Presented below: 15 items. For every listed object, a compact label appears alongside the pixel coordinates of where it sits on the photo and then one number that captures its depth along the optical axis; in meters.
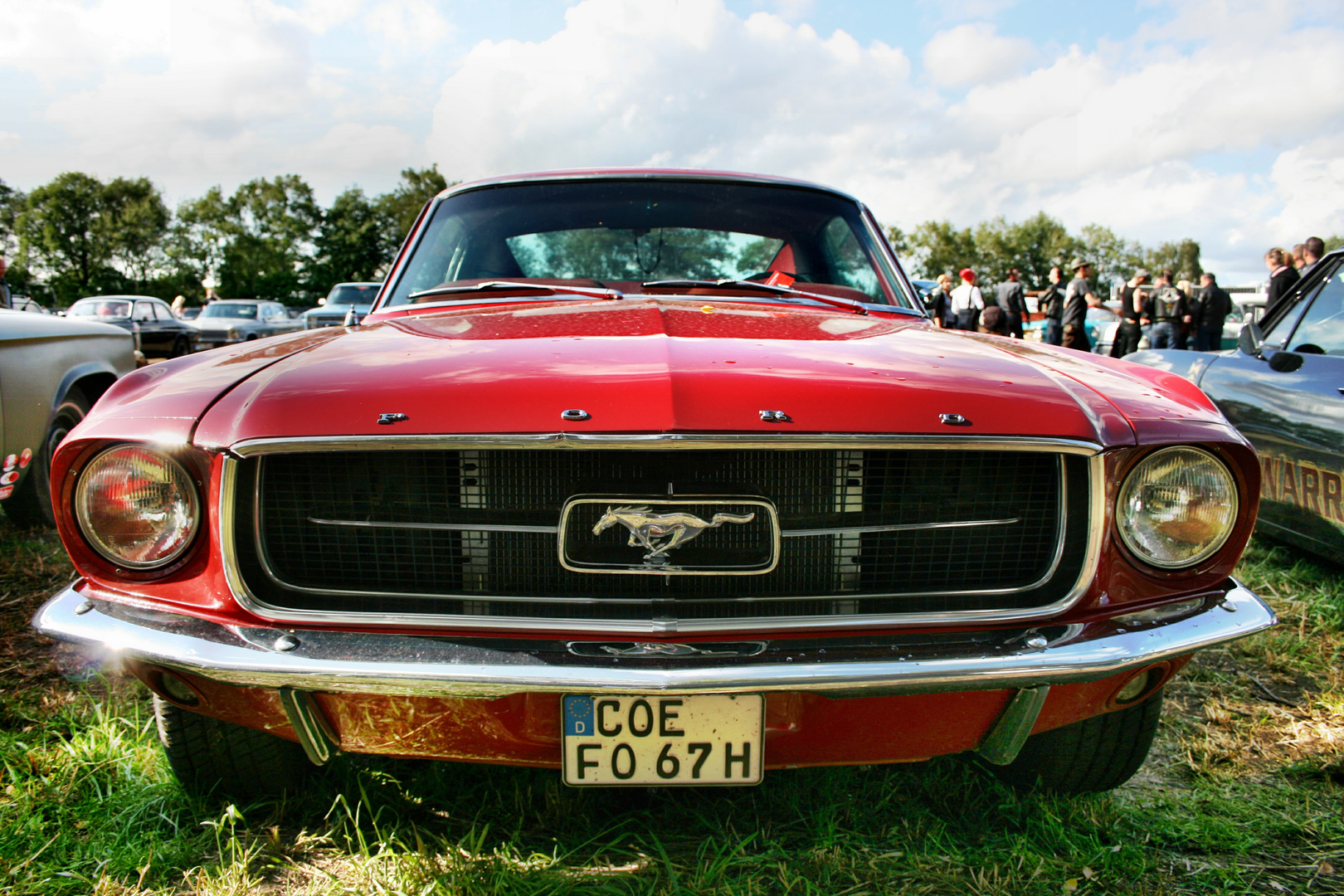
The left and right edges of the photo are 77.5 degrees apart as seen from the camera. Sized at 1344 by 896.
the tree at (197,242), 50.69
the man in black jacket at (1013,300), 9.66
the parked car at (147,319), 14.84
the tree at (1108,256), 64.69
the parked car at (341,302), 14.48
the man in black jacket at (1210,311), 9.29
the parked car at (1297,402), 2.98
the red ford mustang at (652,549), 1.34
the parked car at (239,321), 17.44
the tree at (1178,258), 69.81
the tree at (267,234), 49.47
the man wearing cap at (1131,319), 11.02
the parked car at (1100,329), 12.47
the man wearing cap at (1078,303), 9.53
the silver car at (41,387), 3.32
